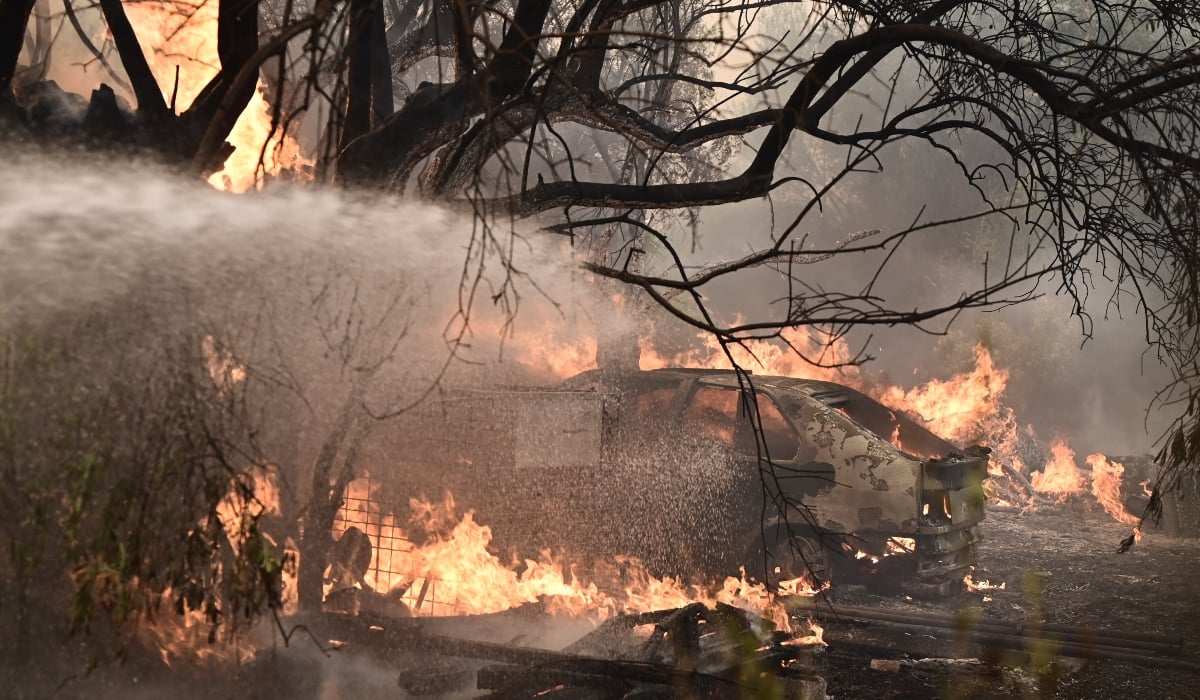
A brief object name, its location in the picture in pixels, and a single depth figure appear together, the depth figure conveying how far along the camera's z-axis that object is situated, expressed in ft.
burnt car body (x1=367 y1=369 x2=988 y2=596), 23.30
